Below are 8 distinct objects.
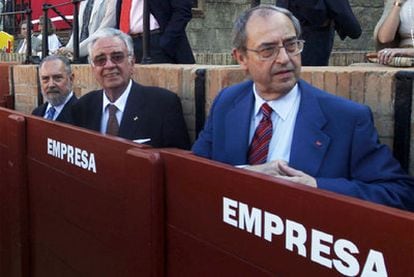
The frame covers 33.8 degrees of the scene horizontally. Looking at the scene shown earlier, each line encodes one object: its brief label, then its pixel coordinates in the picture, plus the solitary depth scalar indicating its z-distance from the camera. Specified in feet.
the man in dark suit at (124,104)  11.62
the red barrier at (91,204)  7.23
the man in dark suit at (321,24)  12.82
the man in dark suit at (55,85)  15.78
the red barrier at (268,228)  4.40
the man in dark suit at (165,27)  14.88
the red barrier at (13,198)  11.23
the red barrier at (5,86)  21.48
